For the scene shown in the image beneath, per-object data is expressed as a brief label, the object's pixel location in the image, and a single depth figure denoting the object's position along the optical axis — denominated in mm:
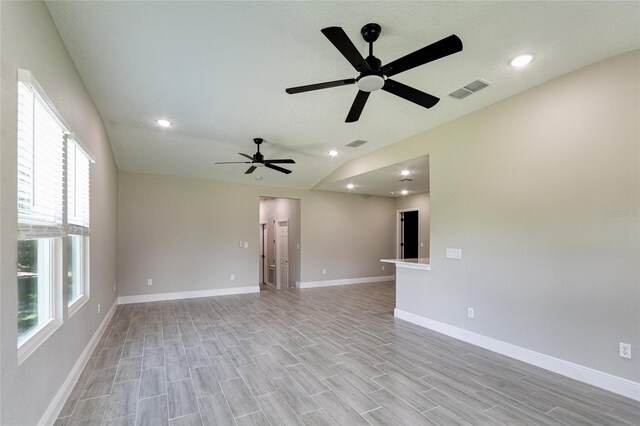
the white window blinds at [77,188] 2689
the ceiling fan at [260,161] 4688
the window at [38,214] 1757
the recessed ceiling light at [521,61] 2754
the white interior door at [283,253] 8633
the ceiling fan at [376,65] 1966
